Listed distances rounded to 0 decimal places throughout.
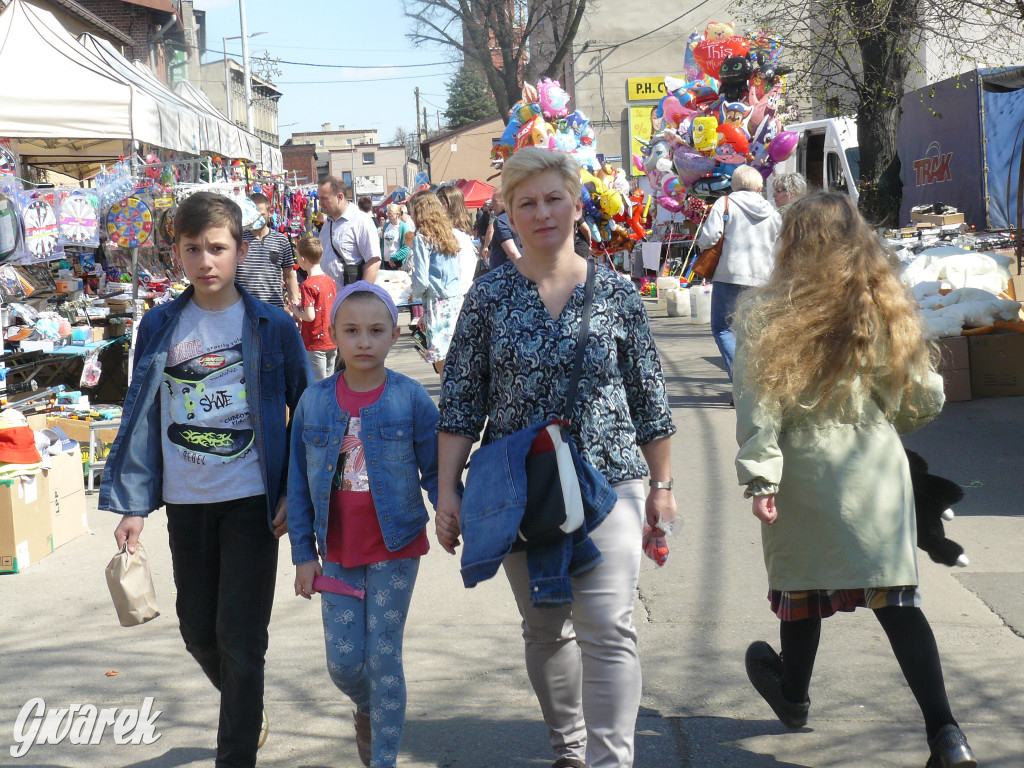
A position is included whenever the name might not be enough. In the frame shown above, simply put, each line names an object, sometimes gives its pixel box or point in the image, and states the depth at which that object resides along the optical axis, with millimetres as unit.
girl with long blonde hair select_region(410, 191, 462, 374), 8211
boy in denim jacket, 3090
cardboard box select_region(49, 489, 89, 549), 5918
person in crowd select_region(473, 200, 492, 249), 11617
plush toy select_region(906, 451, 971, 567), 3307
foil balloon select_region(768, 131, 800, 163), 14859
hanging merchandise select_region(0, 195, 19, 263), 7332
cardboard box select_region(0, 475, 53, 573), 5391
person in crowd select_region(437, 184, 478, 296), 8391
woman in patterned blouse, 2811
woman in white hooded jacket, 7891
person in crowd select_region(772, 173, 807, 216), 7902
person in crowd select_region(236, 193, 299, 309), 7844
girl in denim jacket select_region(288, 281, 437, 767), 3045
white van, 17953
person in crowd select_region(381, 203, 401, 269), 18125
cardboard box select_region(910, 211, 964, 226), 12781
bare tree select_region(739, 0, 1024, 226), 12305
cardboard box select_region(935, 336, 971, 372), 8555
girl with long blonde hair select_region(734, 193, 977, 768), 3039
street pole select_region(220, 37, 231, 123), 40088
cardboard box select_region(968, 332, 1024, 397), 8547
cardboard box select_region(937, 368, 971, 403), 8602
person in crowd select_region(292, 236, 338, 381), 8414
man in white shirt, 9141
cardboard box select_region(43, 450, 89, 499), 5887
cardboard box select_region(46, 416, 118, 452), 7145
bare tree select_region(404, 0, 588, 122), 28278
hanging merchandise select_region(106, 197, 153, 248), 9055
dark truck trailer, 13875
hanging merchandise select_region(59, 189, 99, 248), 8531
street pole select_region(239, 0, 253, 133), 36094
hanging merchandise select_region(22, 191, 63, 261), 8031
